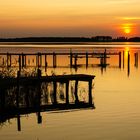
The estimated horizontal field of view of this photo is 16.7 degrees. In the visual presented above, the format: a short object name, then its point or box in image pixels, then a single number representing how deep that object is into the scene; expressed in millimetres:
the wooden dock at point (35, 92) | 25234
